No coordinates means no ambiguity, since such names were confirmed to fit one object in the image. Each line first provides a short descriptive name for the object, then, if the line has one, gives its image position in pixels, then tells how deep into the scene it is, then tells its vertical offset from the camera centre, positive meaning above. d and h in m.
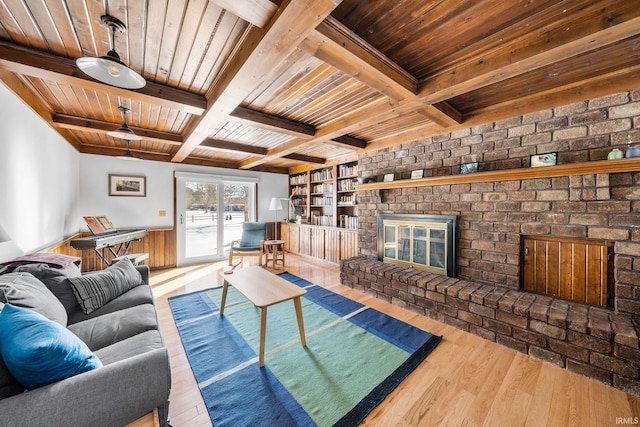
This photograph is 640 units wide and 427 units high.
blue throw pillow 0.87 -0.52
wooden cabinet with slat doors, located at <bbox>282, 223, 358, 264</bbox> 4.49 -0.60
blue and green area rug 1.46 -1.17
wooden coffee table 1.88 -0.70
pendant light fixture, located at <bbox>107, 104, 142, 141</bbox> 2.49 +0.86
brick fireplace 1.82 -0.16
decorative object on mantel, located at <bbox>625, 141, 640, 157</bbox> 1.79 +0.46
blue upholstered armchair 4.56 -0.56
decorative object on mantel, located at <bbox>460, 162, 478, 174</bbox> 2.67 +0.52
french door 4.88 -0.01
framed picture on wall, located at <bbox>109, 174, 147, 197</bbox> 4.25 +0.52
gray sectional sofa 0.84 -0.67
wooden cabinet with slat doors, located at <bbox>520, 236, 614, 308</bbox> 2.05 -0.52
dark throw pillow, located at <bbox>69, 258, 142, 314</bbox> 1.82 -0.59
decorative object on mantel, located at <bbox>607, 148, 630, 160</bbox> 1.88 +0.46
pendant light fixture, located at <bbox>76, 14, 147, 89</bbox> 1.31 +0.83
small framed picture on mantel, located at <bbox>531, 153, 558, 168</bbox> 2.19 +0.50
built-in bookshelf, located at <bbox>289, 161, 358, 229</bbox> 4.80 +0.42
